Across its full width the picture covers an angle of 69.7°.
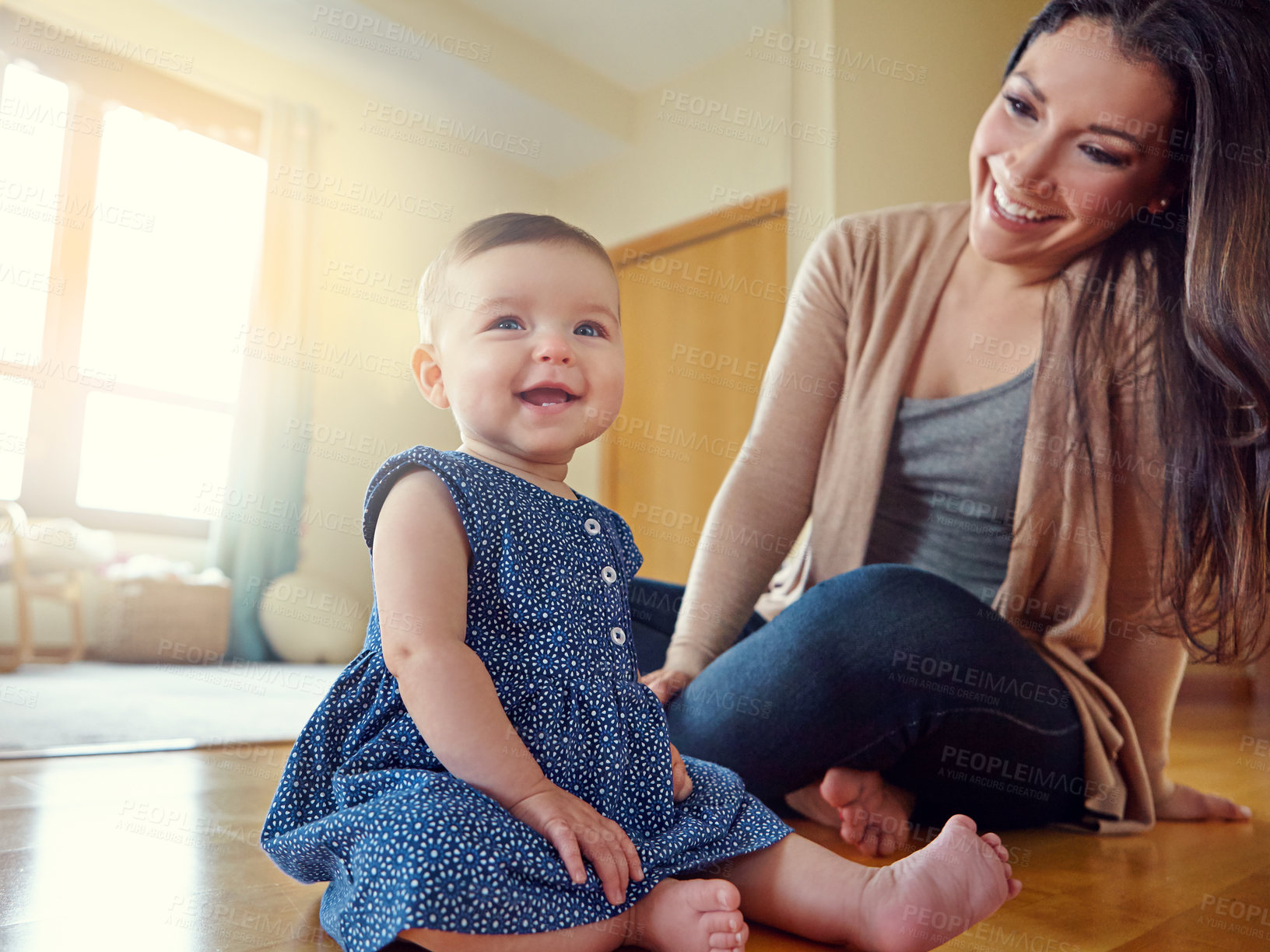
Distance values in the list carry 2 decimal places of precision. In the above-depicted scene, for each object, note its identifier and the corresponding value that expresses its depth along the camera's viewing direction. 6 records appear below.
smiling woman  0.96
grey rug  1.62
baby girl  0.55
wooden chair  2.73
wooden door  2.89
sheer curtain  3.42
